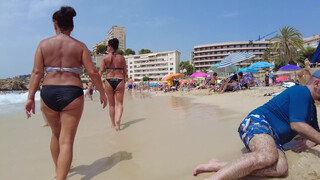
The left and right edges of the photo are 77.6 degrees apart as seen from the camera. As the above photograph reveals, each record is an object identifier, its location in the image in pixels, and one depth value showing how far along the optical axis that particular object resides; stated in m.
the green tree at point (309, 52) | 47.76
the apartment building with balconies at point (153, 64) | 89.62
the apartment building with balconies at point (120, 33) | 142.00
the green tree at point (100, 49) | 101.72
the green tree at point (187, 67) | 93.27
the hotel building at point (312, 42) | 58.92
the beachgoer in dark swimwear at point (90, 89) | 13.50
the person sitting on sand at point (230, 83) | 11.25
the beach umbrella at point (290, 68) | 16.31
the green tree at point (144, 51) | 102.56
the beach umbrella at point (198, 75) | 21.63
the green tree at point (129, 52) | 111.75
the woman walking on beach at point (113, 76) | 3.84
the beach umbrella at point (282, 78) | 21.66
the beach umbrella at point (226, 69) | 14.08
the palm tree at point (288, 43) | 31.77
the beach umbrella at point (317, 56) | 6.60
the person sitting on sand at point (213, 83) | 12.70
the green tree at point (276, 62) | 42.97
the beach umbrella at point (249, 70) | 16.77
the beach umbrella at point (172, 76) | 21.83
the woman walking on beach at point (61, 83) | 1.71
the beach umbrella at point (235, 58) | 11.40
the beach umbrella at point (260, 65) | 15.22
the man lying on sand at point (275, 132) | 1.55
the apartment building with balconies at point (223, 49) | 86.69
